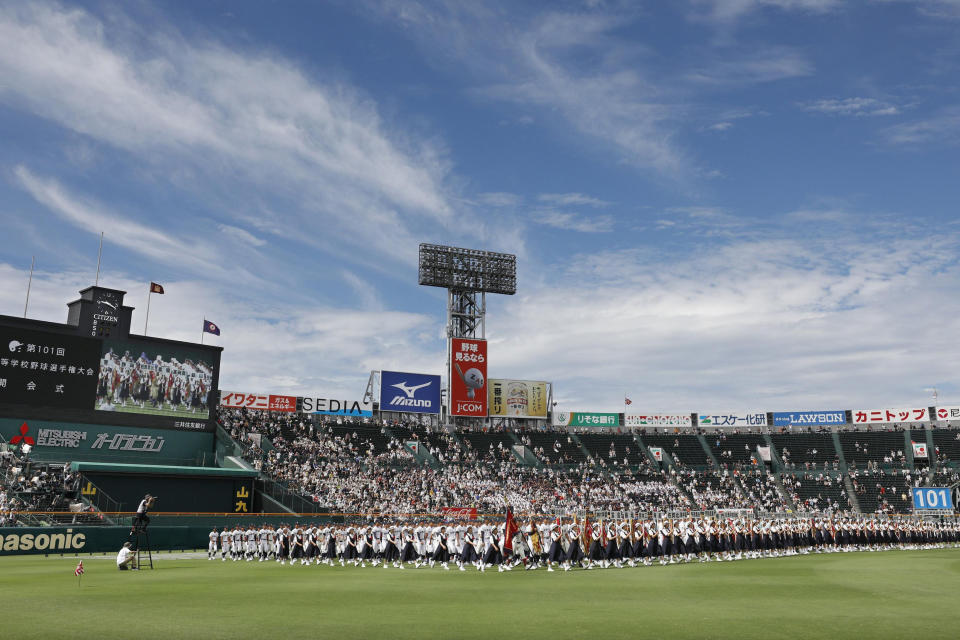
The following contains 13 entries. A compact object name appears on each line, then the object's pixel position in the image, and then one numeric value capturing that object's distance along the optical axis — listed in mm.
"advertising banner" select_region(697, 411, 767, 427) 81750
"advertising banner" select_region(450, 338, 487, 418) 71438
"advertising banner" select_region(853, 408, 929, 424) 75688
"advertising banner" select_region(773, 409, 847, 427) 79062
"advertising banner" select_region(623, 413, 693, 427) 83125
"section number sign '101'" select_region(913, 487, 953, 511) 52688
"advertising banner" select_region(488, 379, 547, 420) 75562
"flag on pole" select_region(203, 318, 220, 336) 52184
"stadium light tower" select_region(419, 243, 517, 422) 73812
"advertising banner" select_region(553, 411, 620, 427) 81875
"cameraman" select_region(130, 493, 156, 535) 24125
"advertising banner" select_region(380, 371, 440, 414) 70438
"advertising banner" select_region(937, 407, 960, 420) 74625
